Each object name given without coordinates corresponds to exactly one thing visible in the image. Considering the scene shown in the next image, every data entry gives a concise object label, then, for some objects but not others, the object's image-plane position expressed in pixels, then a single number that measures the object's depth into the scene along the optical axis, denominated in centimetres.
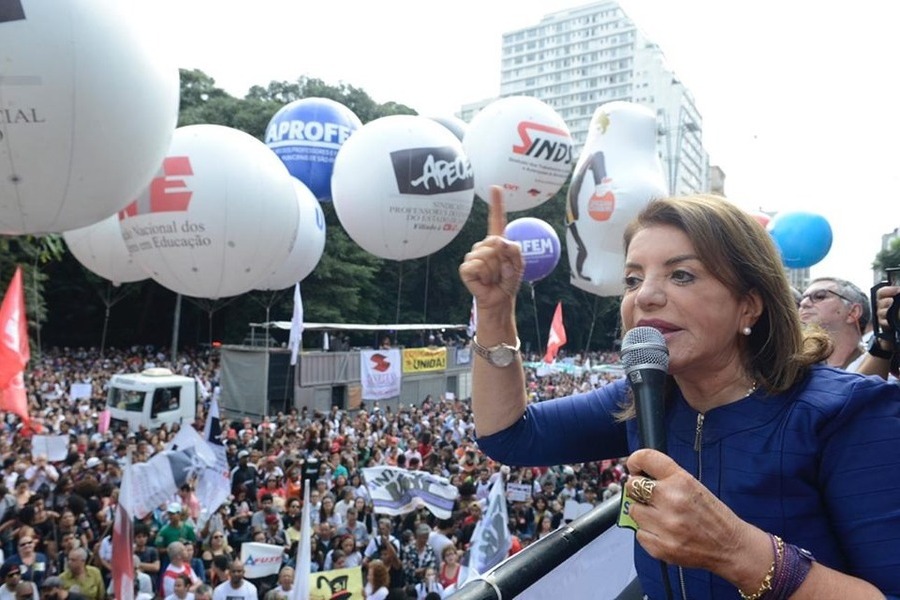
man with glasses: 273
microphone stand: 118
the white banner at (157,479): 636
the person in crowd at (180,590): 550
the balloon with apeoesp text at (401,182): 794
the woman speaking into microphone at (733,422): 89
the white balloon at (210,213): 606
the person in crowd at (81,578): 563
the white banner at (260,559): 598
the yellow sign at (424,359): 2094
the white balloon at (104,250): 841
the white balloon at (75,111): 376
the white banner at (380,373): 1361
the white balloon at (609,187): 801
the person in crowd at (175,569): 578
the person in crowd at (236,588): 546
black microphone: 99
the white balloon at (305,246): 927
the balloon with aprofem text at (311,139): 1192
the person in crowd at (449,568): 582
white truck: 1541
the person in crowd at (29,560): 549
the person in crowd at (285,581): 560
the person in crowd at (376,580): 564
